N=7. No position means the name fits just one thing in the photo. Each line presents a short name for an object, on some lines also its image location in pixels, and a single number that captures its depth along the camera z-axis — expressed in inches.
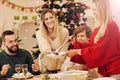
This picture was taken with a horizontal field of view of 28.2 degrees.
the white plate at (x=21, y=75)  95.6
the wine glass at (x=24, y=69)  97.5
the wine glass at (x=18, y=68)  97.2
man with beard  123.0
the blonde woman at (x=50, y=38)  155.1
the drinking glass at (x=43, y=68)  156.3
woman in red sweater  96.7
